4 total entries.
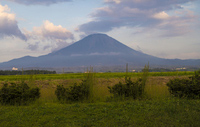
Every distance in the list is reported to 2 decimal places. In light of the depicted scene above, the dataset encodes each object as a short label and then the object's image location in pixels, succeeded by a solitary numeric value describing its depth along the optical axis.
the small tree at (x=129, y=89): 10.89
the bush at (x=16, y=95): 9.77
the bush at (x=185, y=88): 10.75
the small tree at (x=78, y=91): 10.38
